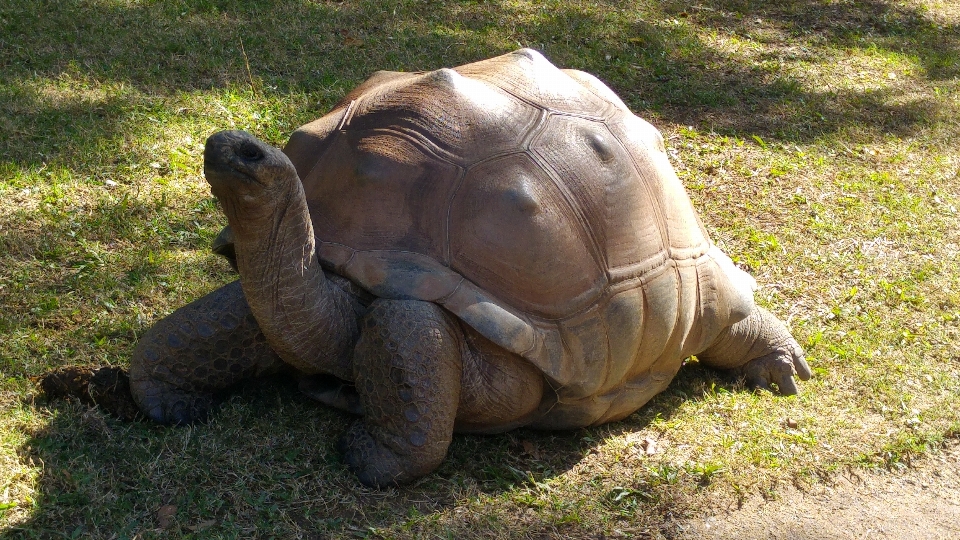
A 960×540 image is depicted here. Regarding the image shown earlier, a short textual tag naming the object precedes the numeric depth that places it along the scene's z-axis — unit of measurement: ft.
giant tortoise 11.10
